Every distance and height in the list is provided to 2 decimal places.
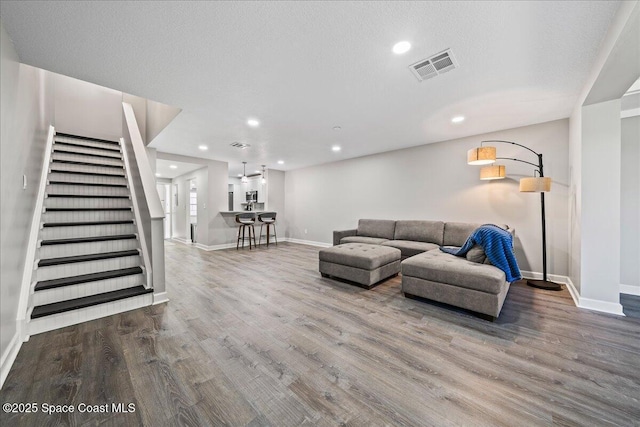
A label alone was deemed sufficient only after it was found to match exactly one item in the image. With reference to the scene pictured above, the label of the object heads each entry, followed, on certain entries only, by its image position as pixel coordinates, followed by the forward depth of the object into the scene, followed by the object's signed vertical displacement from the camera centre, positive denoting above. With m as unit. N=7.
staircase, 2.35 -0.41
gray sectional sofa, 2.33 -0.72
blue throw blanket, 2.54 -0.42
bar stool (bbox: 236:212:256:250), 6.66 -0.22
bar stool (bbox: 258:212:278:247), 7.05 -0.17
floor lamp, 3.10 +0.38
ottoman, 3.27 -0.76
